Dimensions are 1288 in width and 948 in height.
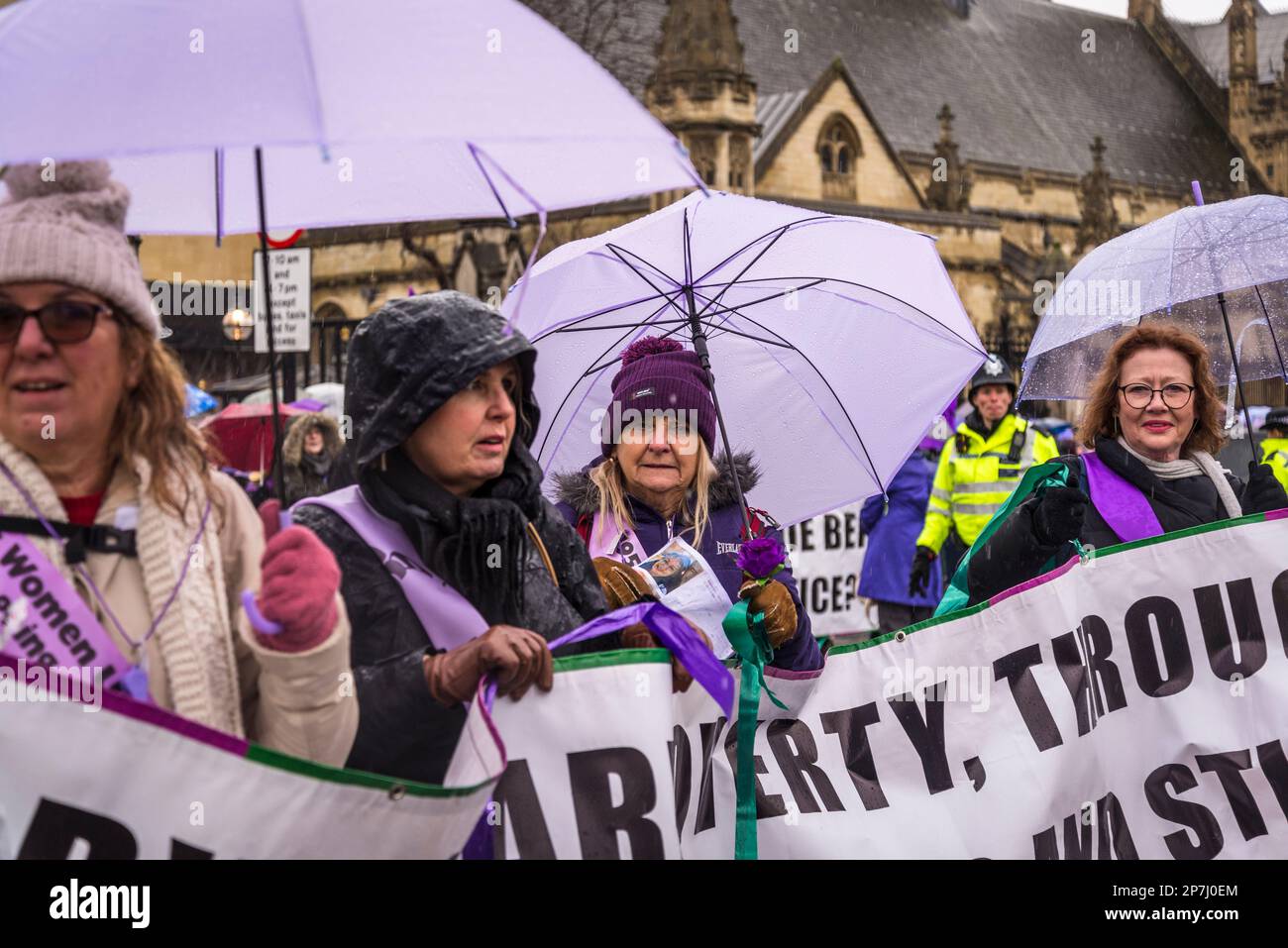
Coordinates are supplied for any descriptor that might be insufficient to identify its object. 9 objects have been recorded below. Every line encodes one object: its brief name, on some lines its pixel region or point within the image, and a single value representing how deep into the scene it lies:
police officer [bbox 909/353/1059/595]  10.56
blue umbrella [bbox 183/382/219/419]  9.96
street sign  12.45
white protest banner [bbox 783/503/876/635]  13.48
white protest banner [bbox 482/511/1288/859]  4.27
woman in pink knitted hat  2.61
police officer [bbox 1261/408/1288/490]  11.20
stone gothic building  33.38
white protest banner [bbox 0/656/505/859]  2.57
